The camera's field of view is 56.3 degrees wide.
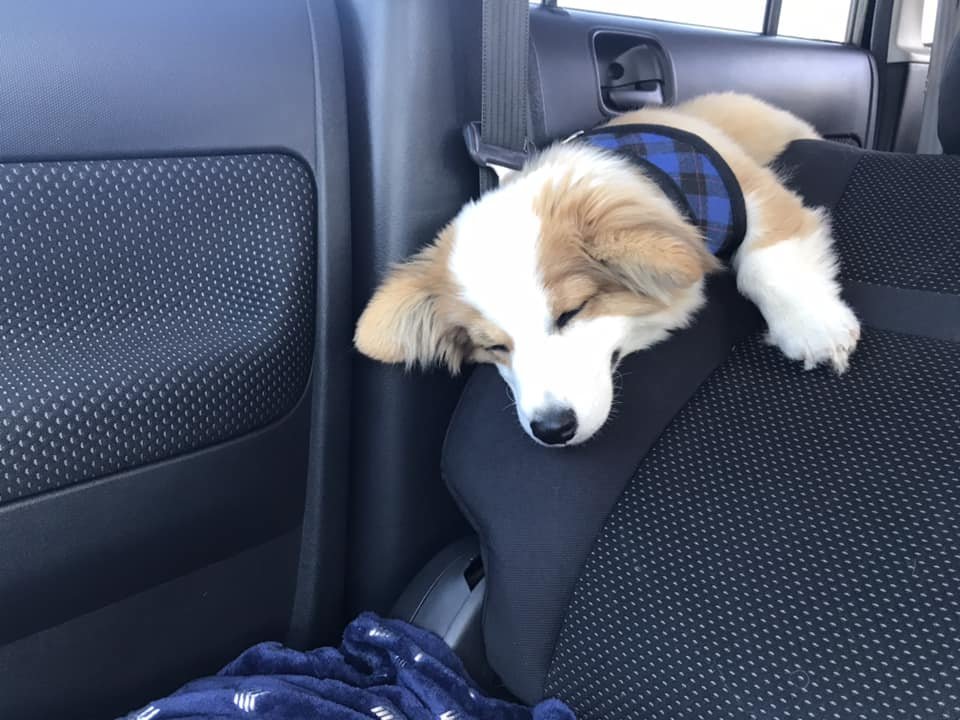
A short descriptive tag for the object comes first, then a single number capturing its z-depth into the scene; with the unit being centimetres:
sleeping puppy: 56
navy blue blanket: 50
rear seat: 42
